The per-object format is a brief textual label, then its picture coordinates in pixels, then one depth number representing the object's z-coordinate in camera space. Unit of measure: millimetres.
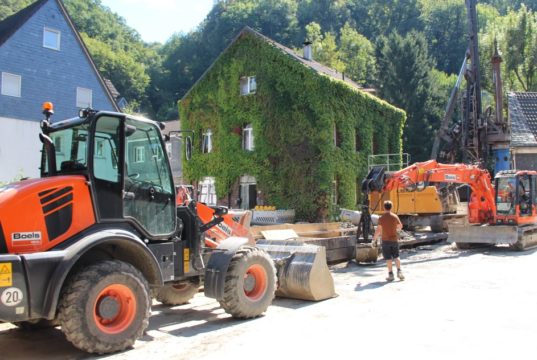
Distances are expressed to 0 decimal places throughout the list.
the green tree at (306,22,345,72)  56719
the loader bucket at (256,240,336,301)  8484
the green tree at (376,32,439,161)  43156
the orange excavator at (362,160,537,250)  15172
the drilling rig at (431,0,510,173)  26000
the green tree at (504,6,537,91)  39781
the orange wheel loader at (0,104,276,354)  5180
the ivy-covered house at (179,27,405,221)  26453
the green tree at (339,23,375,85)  60219
